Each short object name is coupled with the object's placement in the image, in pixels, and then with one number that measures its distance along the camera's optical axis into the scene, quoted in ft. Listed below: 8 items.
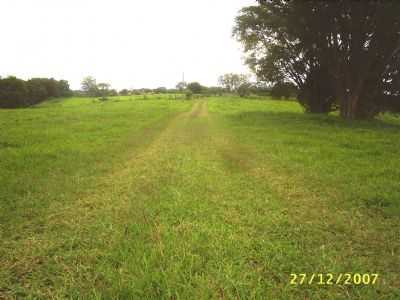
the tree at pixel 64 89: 297.94
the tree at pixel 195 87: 400.88
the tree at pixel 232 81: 413.59
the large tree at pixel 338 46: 56.29
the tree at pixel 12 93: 190.08
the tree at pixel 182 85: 429.91
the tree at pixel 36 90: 223.47
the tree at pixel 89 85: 387.36
